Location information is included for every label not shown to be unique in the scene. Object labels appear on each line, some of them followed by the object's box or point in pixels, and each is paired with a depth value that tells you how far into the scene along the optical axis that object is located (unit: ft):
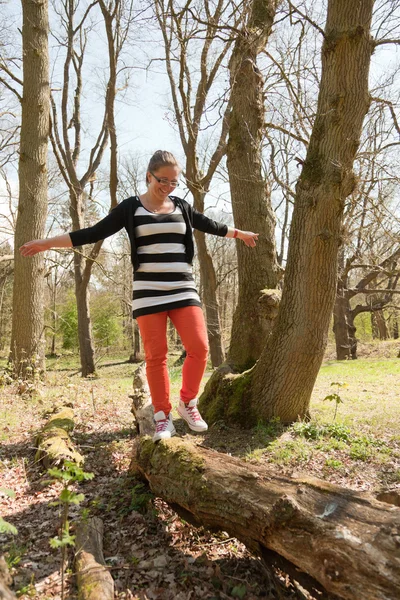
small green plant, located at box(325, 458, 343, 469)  14.06
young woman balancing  11.54
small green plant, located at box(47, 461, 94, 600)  6.65
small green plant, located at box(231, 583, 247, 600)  7.85
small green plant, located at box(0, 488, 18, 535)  6.33
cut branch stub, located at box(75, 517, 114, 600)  7.57
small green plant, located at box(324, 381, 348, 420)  18.05
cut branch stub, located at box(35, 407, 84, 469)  13.38
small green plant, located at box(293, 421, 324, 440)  16.50
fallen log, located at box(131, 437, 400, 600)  6.23
